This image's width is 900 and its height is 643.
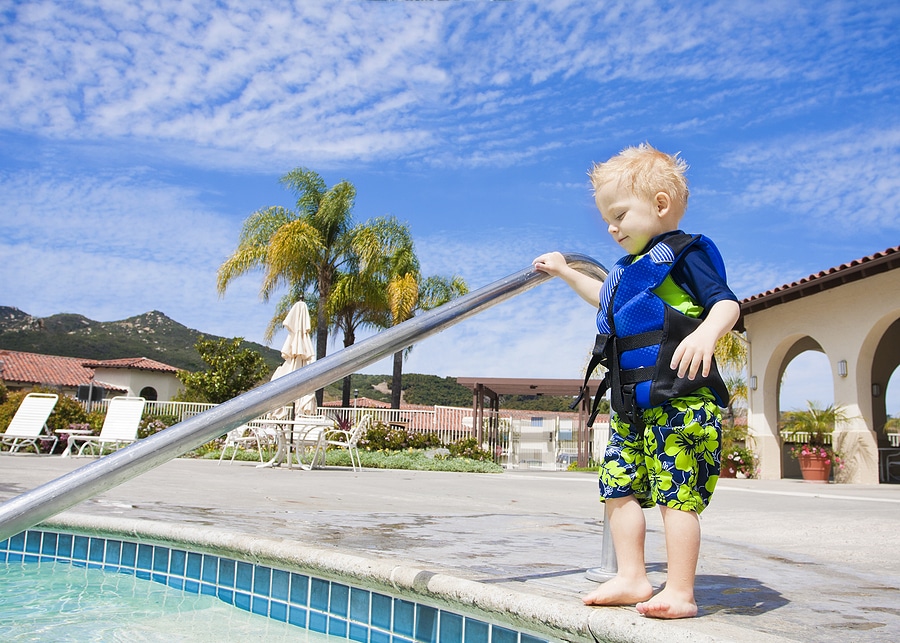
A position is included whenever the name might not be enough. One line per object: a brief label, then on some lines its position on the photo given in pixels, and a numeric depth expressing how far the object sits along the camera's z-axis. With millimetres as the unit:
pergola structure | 19156
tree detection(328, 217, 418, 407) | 25422
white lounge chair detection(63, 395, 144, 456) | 12008
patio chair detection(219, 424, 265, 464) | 11963
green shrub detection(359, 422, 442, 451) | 16875
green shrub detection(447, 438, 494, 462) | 16547
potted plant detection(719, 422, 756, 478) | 14234
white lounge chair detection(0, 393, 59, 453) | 13445
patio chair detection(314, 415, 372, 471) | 10422
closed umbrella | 13539
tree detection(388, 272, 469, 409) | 24828
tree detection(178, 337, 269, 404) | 24172
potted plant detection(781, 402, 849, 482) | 12570
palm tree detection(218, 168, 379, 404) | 23875
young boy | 1659
